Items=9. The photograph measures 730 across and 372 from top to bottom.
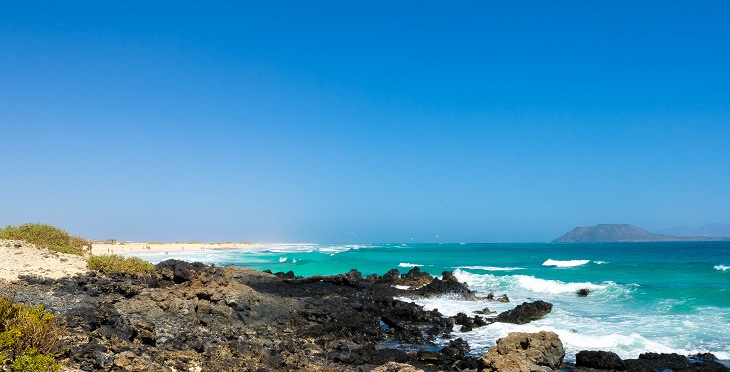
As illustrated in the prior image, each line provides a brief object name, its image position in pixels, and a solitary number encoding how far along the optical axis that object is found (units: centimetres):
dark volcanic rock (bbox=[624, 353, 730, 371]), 1277
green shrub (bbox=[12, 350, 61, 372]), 779
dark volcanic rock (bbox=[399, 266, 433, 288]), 3166
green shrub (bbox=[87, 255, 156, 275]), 1941
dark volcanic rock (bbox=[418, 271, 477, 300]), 2712
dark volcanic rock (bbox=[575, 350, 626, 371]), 1272
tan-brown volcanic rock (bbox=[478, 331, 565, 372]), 1080
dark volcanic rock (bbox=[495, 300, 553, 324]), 1992
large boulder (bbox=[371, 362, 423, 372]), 869
